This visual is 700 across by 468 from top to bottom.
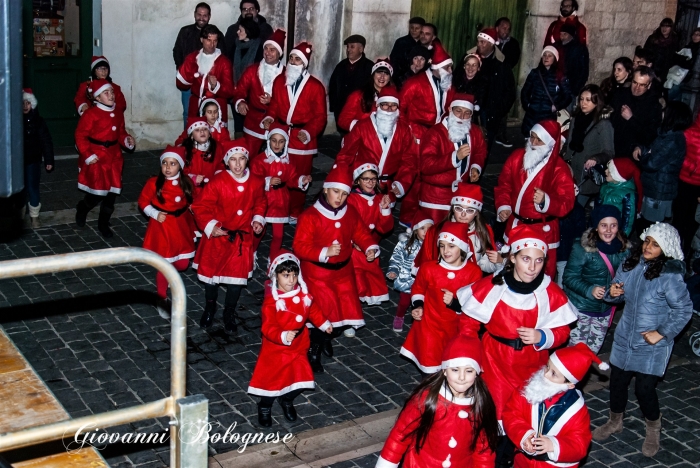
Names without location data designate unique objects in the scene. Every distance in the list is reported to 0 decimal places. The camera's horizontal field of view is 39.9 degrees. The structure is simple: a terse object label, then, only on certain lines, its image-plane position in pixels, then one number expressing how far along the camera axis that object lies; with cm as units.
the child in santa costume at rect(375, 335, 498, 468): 585
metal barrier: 269
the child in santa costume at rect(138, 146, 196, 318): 951
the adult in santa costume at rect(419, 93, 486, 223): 1052
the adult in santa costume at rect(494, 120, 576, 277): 963
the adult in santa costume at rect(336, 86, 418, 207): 1095
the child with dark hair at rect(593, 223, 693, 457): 744
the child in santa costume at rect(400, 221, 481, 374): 791
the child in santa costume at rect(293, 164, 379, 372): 845
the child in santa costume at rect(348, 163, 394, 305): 930
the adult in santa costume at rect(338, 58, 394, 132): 1218
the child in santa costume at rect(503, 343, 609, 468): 606
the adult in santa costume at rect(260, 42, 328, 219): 1202
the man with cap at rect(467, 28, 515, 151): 1413
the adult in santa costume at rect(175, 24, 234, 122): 1312
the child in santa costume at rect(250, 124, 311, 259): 1066
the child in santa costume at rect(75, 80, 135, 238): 1127
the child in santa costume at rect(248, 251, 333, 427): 751
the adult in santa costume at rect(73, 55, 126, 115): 1164
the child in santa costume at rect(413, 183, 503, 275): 852
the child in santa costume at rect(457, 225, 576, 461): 697
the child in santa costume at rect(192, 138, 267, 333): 908
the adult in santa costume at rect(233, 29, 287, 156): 1246
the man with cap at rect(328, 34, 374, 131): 1403
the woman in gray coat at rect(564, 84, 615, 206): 1095
